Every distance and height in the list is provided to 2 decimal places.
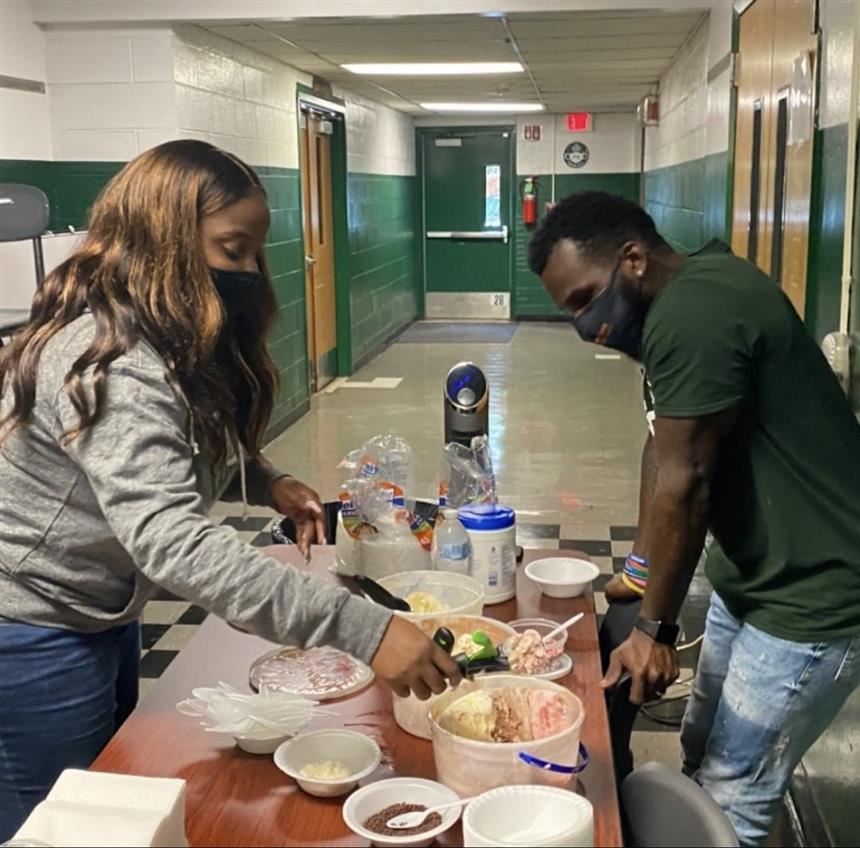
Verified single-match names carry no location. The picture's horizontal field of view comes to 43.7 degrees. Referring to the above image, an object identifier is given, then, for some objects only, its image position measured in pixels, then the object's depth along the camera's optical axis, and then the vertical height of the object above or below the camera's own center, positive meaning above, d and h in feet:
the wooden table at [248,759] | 4.31 -2.41
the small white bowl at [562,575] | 6.63 -2.28
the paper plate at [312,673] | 5.49 -2.38
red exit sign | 37.78 +3.04
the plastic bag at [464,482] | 7.28 -1.83
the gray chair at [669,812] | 4.13 -2.39
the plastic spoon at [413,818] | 4.21 -2.35
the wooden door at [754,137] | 11.09 +0.75
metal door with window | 39.93 -0.33
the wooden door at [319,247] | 25.66 -0.81
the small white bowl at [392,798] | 4.23 -2.33
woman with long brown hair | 4.27 -1.06
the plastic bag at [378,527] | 6.66 -1.95
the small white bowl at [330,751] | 4.66 -2.34
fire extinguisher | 38.63 +0.41
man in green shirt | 5.24 -1.36
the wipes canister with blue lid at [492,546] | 6.43 -1.98
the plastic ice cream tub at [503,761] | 4.33 -2.21
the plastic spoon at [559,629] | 5.69 -2.22
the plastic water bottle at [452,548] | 6.42 -1.98
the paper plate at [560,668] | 5.44 -2.33
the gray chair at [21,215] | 11.35 +0.05
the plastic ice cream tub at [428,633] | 4.98 -2.19
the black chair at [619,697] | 5.93 -2.71
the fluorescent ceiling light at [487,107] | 34.55 +3.37
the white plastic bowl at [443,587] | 6.00 -2.10
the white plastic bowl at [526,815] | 3.97 -2.26
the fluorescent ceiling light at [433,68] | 23.98 +3.23
